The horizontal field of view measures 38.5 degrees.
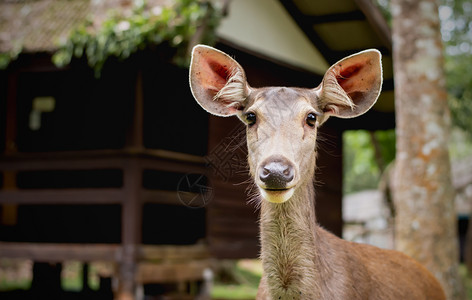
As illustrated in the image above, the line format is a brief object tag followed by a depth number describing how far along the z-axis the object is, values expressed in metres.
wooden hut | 10.16
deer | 3.78
